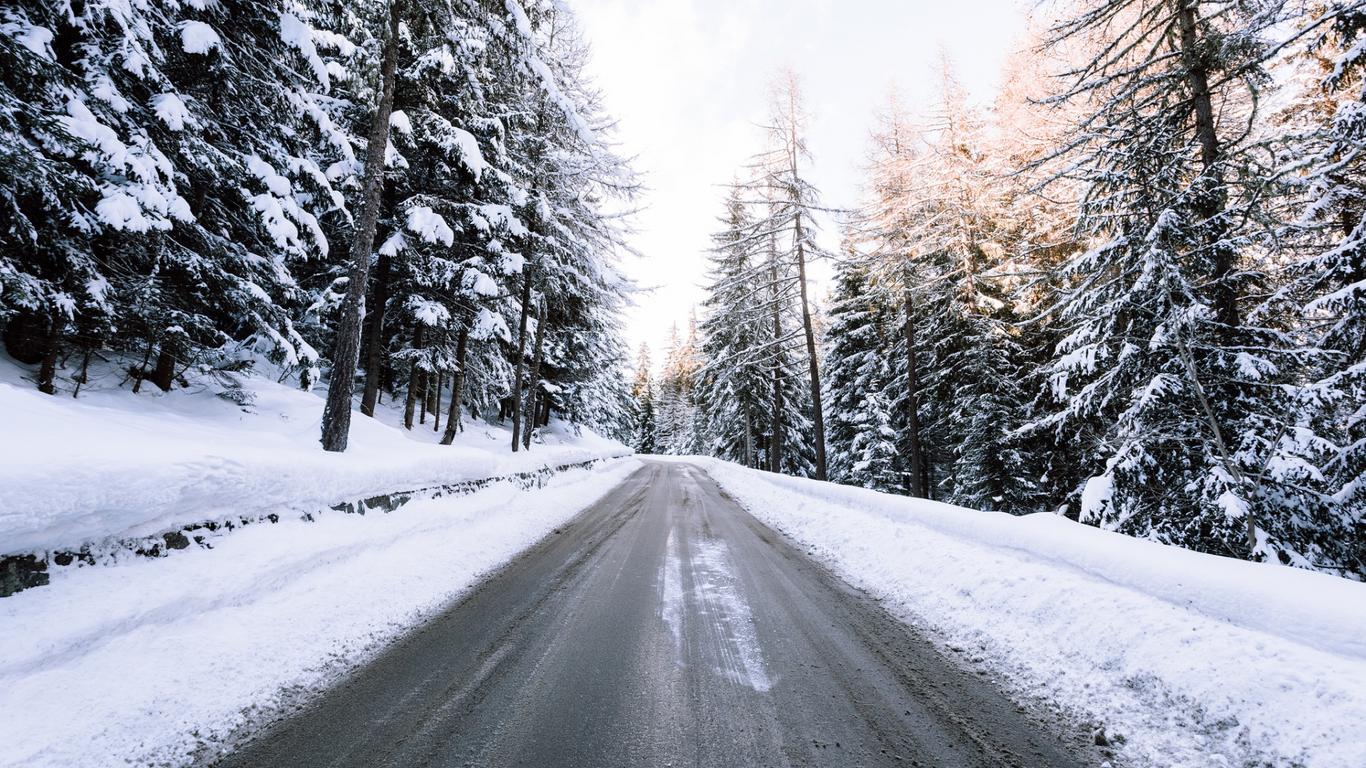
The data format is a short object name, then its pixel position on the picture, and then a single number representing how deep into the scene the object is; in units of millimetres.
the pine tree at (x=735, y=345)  18875
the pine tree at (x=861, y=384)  21125
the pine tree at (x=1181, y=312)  6441
